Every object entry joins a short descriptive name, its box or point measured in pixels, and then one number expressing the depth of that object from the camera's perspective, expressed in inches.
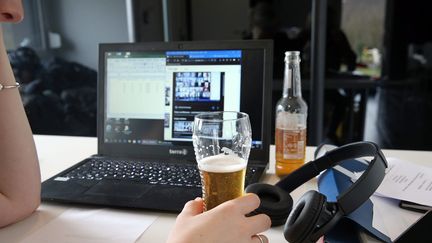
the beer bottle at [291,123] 36.1
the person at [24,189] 21.9
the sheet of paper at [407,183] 30.1
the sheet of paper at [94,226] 26.4
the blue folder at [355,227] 24.4
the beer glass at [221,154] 24.8
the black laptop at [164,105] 36.3
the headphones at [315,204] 21.8
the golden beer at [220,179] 24.7
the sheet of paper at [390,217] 26.1
